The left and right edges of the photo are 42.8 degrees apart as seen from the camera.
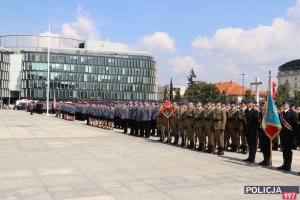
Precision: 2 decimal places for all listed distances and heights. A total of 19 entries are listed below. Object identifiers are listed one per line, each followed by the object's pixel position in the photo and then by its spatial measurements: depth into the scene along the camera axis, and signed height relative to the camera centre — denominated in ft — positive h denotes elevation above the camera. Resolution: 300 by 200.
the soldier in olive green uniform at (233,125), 46.34 -3.21
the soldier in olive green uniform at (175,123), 53.11 -3.58
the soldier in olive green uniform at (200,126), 46.93 -3.47
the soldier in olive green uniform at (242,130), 45.42 -3.81
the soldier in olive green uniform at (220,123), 44.09 -2.85
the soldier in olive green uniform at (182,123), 51.00 -3.44
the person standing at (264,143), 36.70 -4.32
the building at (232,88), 475.15 +14.10
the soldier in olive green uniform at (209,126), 45.24 -3.34
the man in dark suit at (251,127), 38.24 -2.90
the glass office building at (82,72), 340.39 +21.63
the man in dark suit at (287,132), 34.29 -3.02
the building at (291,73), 423.64 +29.72
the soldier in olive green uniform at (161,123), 56.29 -3.89
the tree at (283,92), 255.29 +5.26
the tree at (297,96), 256.25 +2.83
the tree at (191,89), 316.09 +7.69
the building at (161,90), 581.53 +11.85
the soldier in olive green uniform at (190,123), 49.01 -3.31
